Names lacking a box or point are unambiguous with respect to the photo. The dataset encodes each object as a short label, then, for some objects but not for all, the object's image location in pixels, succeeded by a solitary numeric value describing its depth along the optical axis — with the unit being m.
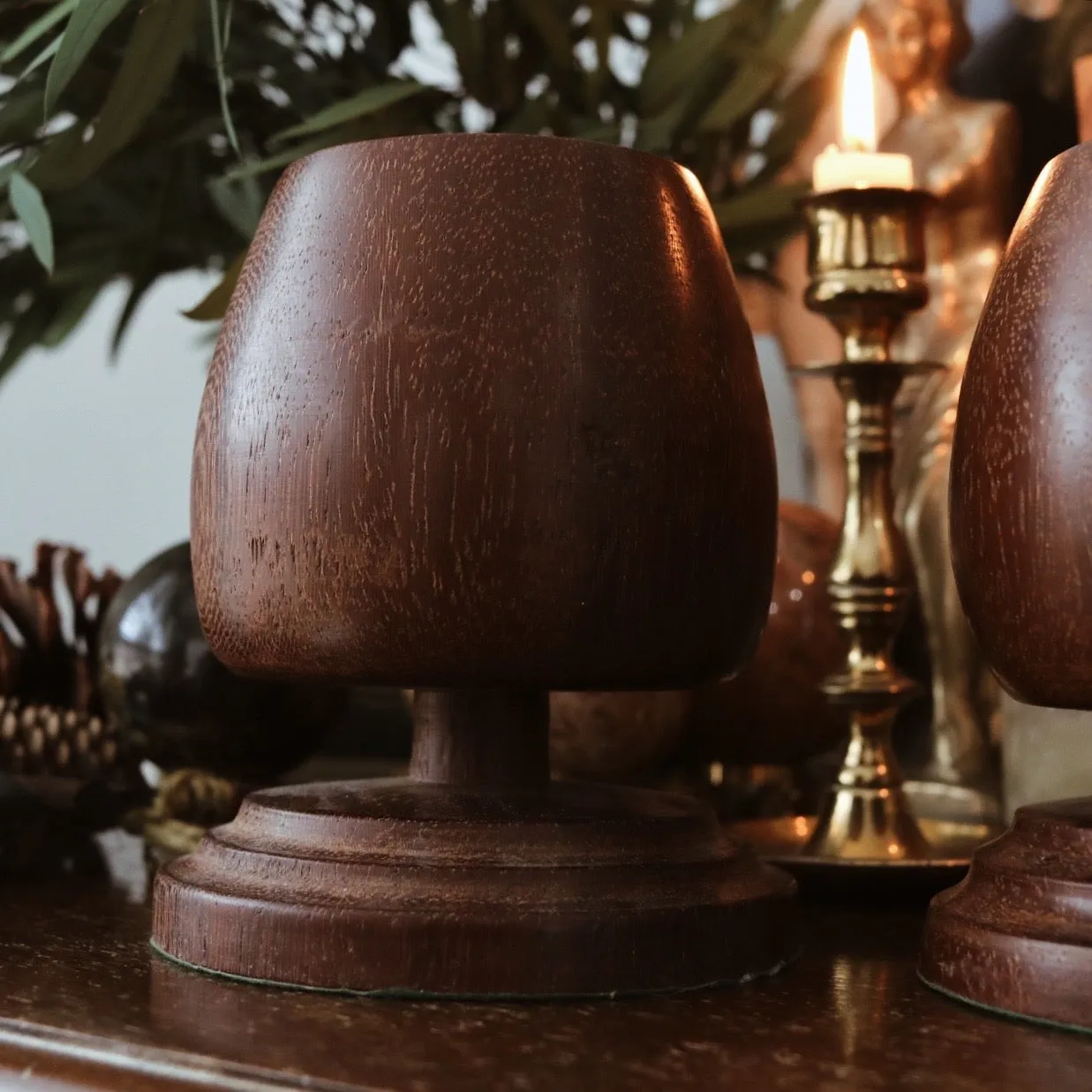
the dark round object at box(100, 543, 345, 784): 0.56
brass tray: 0.50
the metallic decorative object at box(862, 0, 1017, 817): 0.62
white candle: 0.53
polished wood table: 0.37
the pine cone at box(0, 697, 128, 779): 0.57
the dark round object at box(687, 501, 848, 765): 0.61
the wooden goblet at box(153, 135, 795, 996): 0.41
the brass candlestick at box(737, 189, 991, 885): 0.52
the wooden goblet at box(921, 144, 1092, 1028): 0.40
